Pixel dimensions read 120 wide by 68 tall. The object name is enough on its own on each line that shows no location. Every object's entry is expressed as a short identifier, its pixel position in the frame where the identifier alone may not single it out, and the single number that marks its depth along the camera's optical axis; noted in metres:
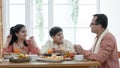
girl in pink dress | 3.29
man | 2.64
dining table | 2.39
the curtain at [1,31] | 4.34
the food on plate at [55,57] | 2.55
